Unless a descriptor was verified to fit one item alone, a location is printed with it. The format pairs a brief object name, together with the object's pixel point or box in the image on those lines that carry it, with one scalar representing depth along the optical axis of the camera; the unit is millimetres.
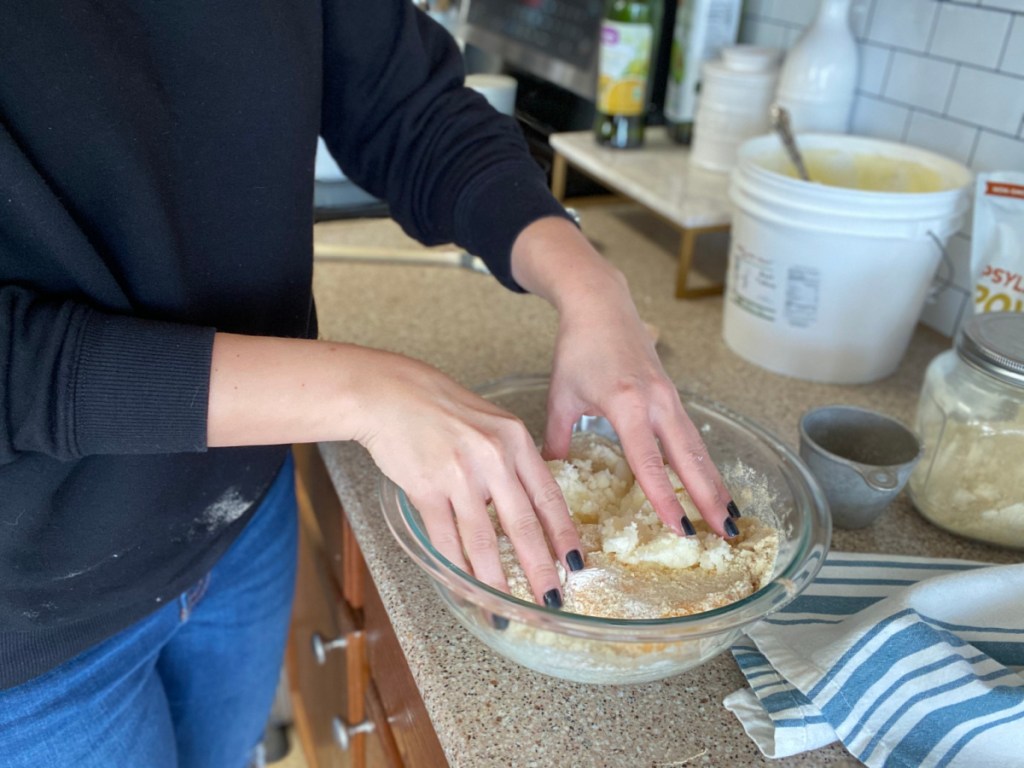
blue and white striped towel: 494
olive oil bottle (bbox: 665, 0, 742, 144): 1187
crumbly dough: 517
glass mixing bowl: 491
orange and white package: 808
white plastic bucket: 845
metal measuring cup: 668
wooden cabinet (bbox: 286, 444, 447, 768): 728
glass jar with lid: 657
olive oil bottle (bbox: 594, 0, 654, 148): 1170
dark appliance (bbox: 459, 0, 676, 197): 1305
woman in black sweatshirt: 490
